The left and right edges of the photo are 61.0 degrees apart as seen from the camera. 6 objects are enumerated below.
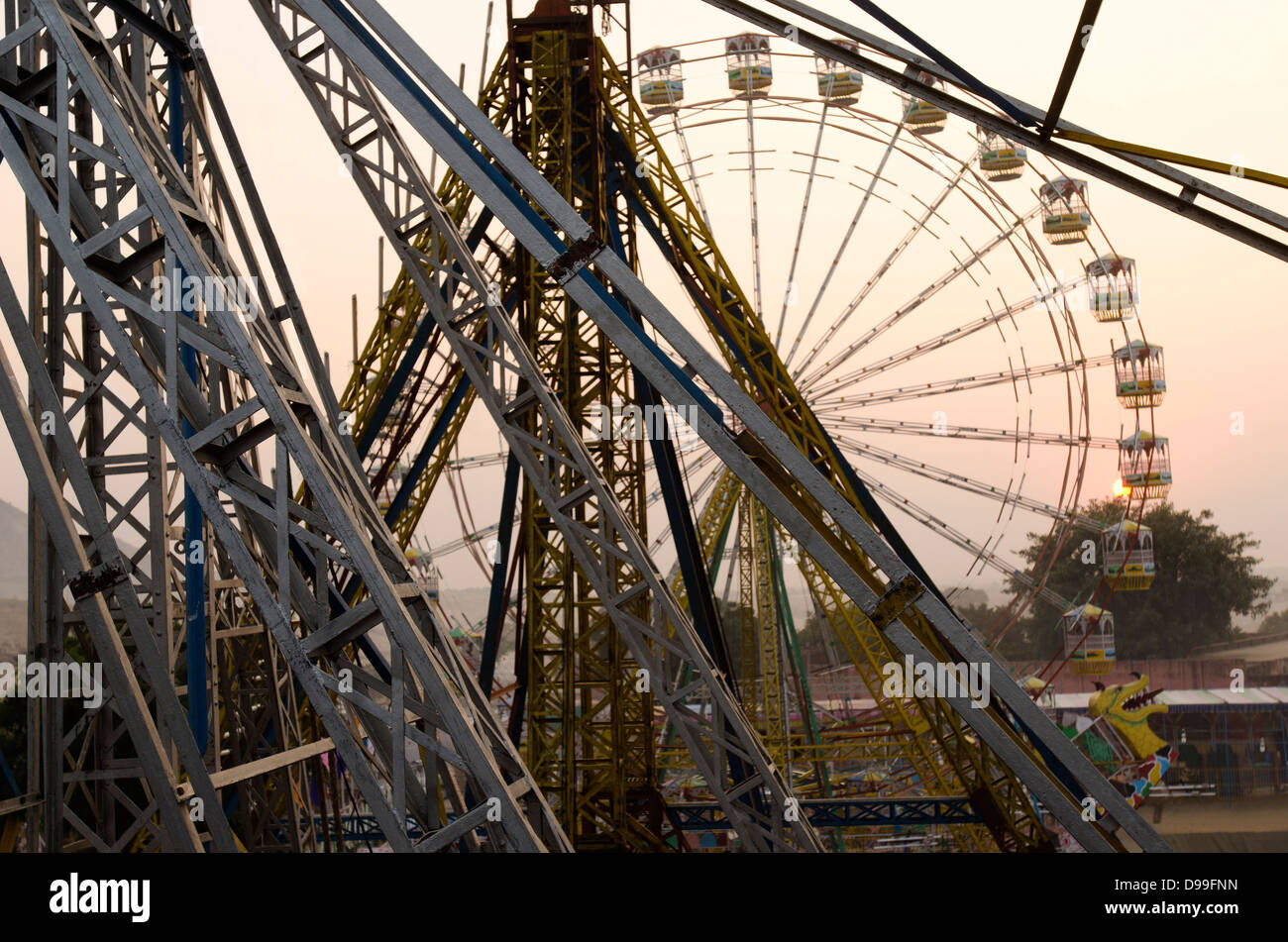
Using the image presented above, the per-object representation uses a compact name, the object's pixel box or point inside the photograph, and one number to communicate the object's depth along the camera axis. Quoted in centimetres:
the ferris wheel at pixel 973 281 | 1777
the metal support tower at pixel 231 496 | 341
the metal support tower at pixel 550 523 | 932
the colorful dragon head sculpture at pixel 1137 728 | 2308
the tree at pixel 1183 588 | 4012
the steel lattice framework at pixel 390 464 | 354
